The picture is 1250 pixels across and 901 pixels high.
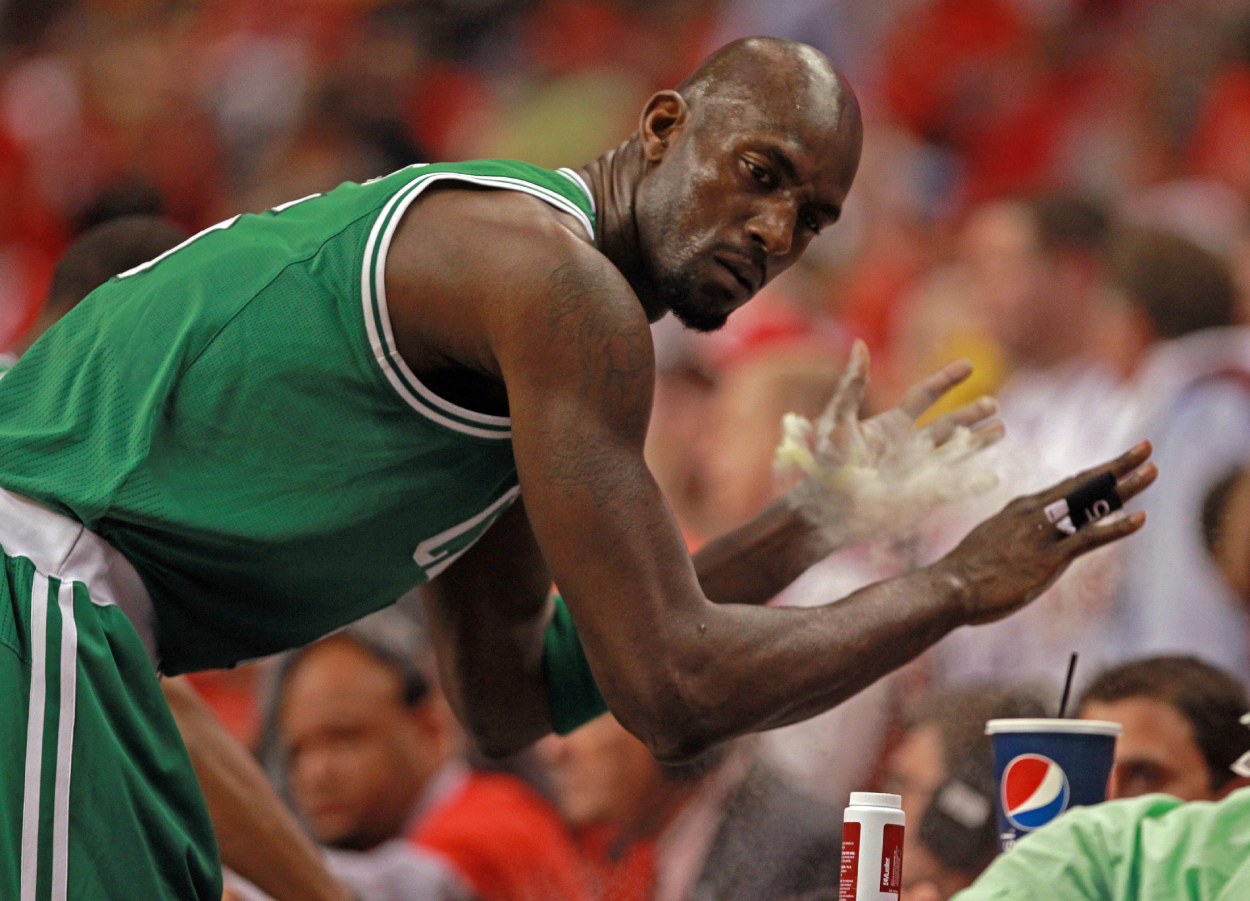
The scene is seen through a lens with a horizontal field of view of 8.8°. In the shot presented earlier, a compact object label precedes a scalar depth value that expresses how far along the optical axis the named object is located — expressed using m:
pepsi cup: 5.88
